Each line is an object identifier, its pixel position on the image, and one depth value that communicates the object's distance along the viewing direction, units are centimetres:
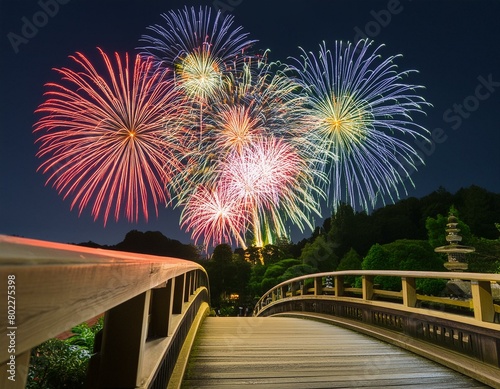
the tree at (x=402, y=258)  2133
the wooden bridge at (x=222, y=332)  65
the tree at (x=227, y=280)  4203
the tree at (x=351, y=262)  2936
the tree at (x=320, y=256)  3851
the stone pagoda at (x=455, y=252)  1413
